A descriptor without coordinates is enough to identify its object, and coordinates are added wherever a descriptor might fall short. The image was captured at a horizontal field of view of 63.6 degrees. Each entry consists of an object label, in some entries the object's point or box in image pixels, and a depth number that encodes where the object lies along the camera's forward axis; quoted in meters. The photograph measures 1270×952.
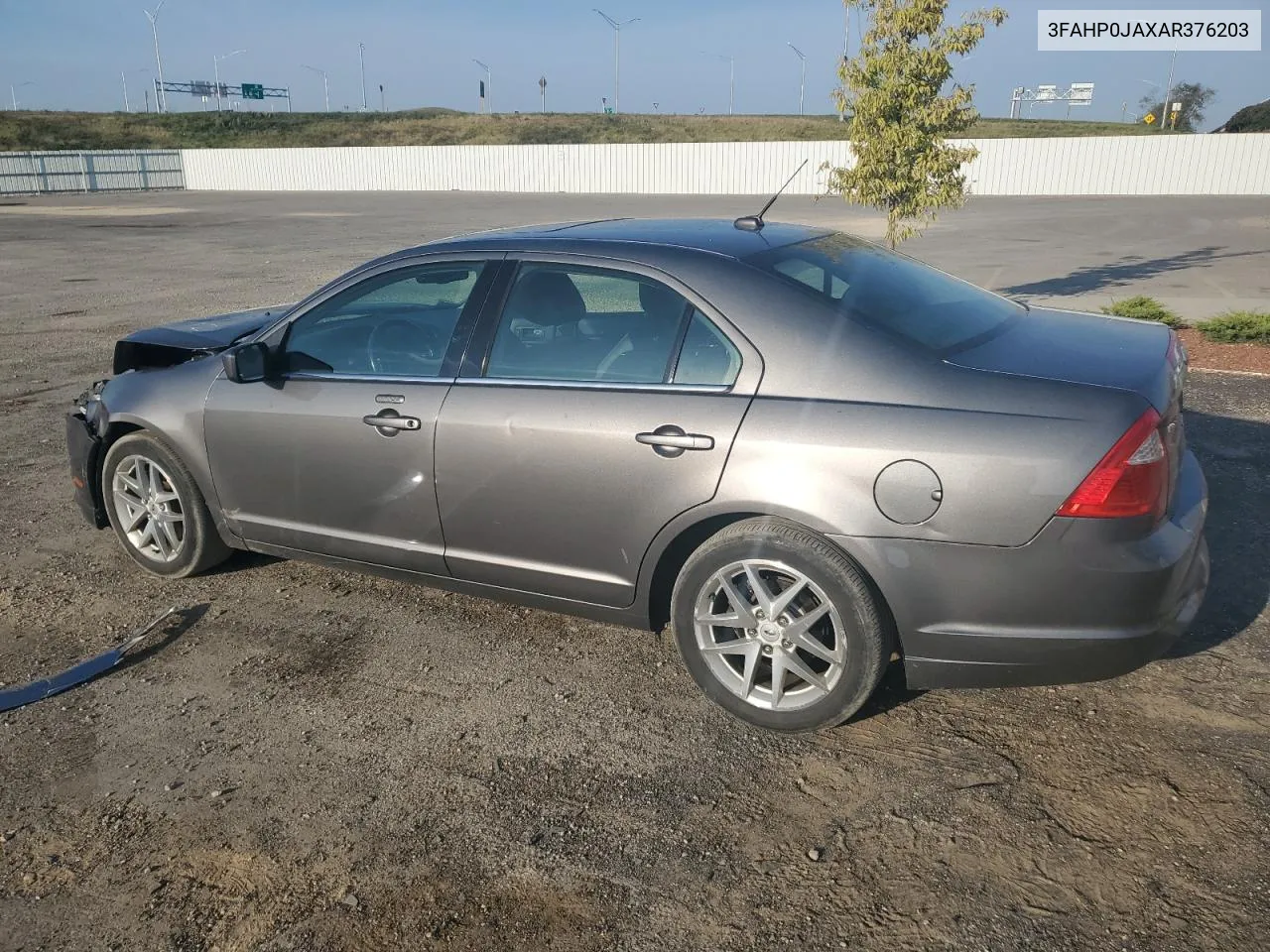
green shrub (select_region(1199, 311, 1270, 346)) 9.33
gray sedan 3.03
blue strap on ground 3.82
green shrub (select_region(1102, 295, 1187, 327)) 9.73
